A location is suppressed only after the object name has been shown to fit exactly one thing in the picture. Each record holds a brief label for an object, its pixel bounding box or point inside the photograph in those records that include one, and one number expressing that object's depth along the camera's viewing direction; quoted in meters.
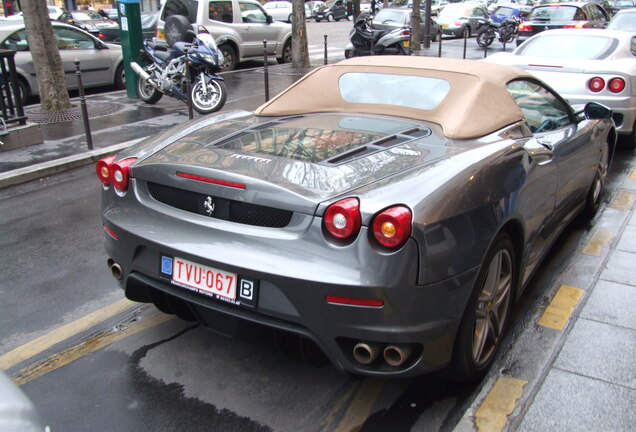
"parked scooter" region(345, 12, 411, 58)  16.39
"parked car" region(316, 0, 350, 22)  44.44
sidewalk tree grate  9.30
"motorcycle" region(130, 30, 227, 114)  9.89
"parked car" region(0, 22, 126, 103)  10.80
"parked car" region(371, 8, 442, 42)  21.05
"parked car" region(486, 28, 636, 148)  7.09
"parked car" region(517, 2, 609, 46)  17.79
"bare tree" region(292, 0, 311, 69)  15.55
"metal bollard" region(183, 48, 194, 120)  8.45
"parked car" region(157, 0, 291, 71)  14.83
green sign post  10.75
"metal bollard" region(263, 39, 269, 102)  9.81
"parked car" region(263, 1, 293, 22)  31.20
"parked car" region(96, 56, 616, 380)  2.43
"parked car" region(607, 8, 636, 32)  14.04
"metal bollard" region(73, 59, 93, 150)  7.17
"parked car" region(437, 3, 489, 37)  28.08
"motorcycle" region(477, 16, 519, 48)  23.45
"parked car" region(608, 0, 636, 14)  30.33
